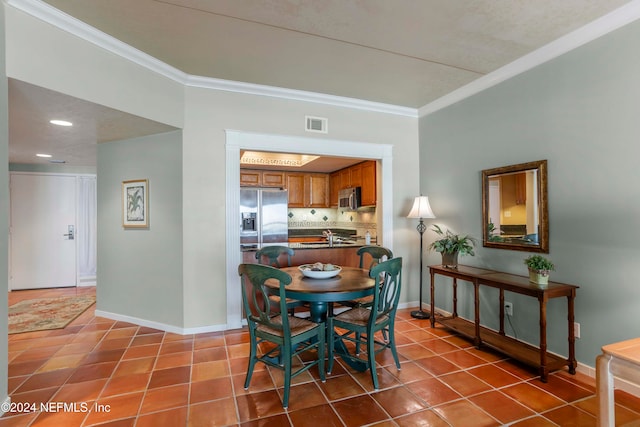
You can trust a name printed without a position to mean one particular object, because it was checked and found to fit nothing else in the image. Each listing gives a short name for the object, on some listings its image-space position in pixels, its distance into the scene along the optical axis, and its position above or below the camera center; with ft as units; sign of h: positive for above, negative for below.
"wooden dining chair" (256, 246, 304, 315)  10.65 -1.38
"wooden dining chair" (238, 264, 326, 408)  6.47 -2.66
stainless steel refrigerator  17.20 -0.08
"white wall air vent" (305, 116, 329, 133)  11.91 +3.62
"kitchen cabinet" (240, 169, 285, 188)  19.99 +2.52
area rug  11.45 -4.12
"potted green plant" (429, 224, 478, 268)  10.43 -1.16
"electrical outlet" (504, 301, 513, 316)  9.59 -3.02
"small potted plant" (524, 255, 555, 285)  7.77 -1.45
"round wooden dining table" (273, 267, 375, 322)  7.00 -1.77
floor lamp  12.00 +0.10
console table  7.45 -3.17
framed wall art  11.27 +0.50
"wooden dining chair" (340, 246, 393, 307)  9.79 -1.34
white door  17.03 -0.79
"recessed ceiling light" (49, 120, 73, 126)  9.46 +3.02
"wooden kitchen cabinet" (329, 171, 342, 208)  20.76 +1.90
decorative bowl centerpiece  8.37 -1.58
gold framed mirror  8.61 +0.19
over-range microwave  17.31 +1.00
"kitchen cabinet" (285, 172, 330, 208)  21.24 +1.86
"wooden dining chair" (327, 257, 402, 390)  7.14 -2.68
